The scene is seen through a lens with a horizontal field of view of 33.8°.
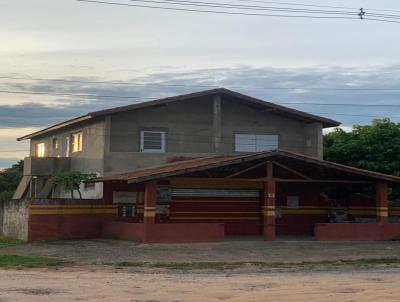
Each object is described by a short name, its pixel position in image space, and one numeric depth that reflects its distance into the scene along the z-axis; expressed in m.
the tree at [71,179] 29.41
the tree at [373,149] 35.12
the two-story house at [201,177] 27.03
